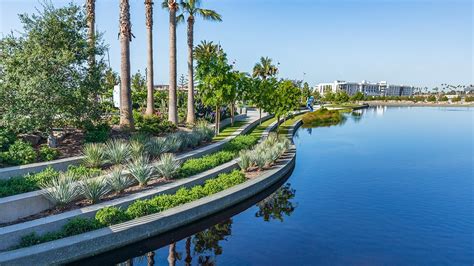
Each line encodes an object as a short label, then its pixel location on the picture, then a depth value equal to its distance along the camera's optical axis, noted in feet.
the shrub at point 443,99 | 428.15
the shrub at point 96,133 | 47.60
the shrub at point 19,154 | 36.66
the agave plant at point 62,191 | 30.60
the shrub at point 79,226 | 27.02
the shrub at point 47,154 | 39.11
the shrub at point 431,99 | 410.47
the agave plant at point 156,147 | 47.93
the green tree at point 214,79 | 68.80
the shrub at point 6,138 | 38.23
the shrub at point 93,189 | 31.96
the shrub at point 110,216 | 28.76
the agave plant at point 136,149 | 44.04
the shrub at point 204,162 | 43.33
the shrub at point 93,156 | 40.01
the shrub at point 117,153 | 42.11
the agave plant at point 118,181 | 34.83
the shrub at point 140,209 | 30.63
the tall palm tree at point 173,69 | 75.15
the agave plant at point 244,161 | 49.03
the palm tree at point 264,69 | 237.45
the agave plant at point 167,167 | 40.57
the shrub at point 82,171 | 36.76
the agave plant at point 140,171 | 37.55
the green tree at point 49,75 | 40.27
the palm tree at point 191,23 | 84.07
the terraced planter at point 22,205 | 28.48
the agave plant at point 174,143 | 51.57
